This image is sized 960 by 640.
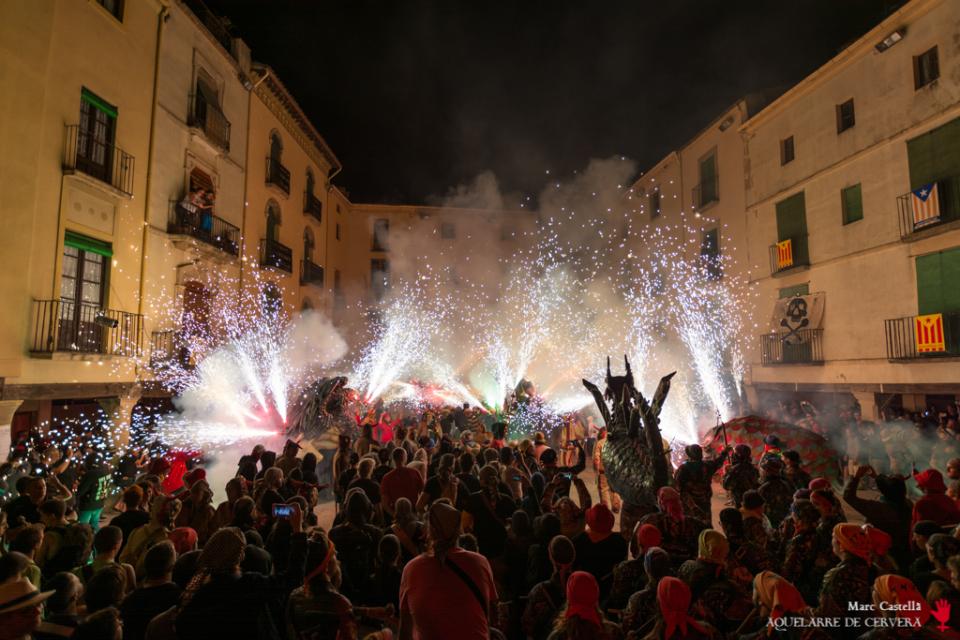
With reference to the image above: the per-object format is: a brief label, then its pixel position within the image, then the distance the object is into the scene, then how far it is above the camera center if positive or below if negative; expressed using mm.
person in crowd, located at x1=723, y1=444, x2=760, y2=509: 5949 -993
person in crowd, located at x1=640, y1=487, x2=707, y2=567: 4000 -1036
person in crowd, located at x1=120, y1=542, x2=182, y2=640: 2916 -1118
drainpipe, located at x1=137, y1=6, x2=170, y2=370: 13289 +5847
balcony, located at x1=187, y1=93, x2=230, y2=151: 15342 +7440
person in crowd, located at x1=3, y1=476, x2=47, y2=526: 4840 -1047
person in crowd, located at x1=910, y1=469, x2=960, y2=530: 4426 -936
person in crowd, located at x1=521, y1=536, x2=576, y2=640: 3291 -1257
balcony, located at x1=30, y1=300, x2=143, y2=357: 10656 +1063
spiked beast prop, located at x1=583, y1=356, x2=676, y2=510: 6453 -722
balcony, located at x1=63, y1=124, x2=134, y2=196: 11227 +4700
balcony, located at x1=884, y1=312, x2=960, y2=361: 12906 +1153
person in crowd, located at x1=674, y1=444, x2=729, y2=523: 5816 -1068
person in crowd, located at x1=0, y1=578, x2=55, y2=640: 2641 -1062
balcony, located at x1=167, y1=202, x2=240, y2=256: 14453 +4213
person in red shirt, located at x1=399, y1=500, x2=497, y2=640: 2658 -997
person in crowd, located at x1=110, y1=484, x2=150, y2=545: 4613 -1088
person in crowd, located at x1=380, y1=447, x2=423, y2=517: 5812 -1049
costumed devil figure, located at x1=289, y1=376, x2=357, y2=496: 11156 -722
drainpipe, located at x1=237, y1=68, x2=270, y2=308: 17766 +5686
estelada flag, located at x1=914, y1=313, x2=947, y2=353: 13108 +1214
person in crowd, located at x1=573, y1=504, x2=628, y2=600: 3904 -1140
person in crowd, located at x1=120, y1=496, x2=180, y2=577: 4285 -1143
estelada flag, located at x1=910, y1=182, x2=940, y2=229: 13289 +4285
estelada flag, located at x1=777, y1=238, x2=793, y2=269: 17859 +4136
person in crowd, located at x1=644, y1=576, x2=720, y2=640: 2709 -1109
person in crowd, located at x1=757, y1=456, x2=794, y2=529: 5453 -1093
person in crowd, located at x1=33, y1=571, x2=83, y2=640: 2828 -1184
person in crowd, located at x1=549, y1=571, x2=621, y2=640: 2752 -1107
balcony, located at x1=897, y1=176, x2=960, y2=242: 12945 +4103
